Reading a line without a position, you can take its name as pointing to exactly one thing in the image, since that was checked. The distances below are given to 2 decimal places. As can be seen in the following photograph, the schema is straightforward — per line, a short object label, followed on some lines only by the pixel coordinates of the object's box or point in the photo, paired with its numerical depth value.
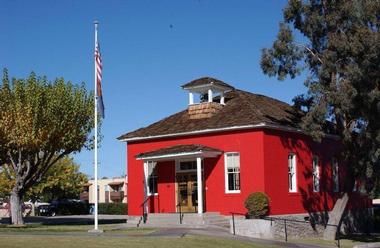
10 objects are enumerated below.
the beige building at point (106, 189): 94.12
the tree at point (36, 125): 32.88
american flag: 28.88
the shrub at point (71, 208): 66.56
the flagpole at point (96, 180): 27.60
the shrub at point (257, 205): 30.28
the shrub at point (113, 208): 67.00
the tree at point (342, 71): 27.70
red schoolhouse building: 32.88
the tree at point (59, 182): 67.30
